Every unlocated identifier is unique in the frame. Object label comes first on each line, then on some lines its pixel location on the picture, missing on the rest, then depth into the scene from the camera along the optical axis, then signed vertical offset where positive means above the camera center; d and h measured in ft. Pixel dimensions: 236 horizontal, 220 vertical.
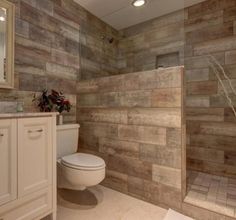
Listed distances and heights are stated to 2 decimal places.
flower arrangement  6.46 +0.26
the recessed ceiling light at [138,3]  7.96 +4.98
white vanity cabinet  3.77 -1.38
